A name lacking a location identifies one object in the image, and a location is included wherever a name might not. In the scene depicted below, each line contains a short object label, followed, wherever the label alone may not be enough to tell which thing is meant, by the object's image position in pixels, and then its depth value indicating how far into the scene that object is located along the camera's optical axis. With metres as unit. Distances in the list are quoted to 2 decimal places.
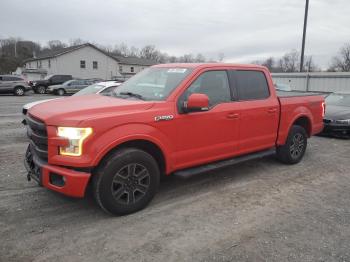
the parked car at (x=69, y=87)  30.02
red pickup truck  3.98
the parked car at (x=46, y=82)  32.25
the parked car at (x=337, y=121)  9.79
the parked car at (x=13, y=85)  27.23
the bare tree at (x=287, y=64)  83.59
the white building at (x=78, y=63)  51.19
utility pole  23.82
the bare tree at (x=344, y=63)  71.78
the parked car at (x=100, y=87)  9.48
